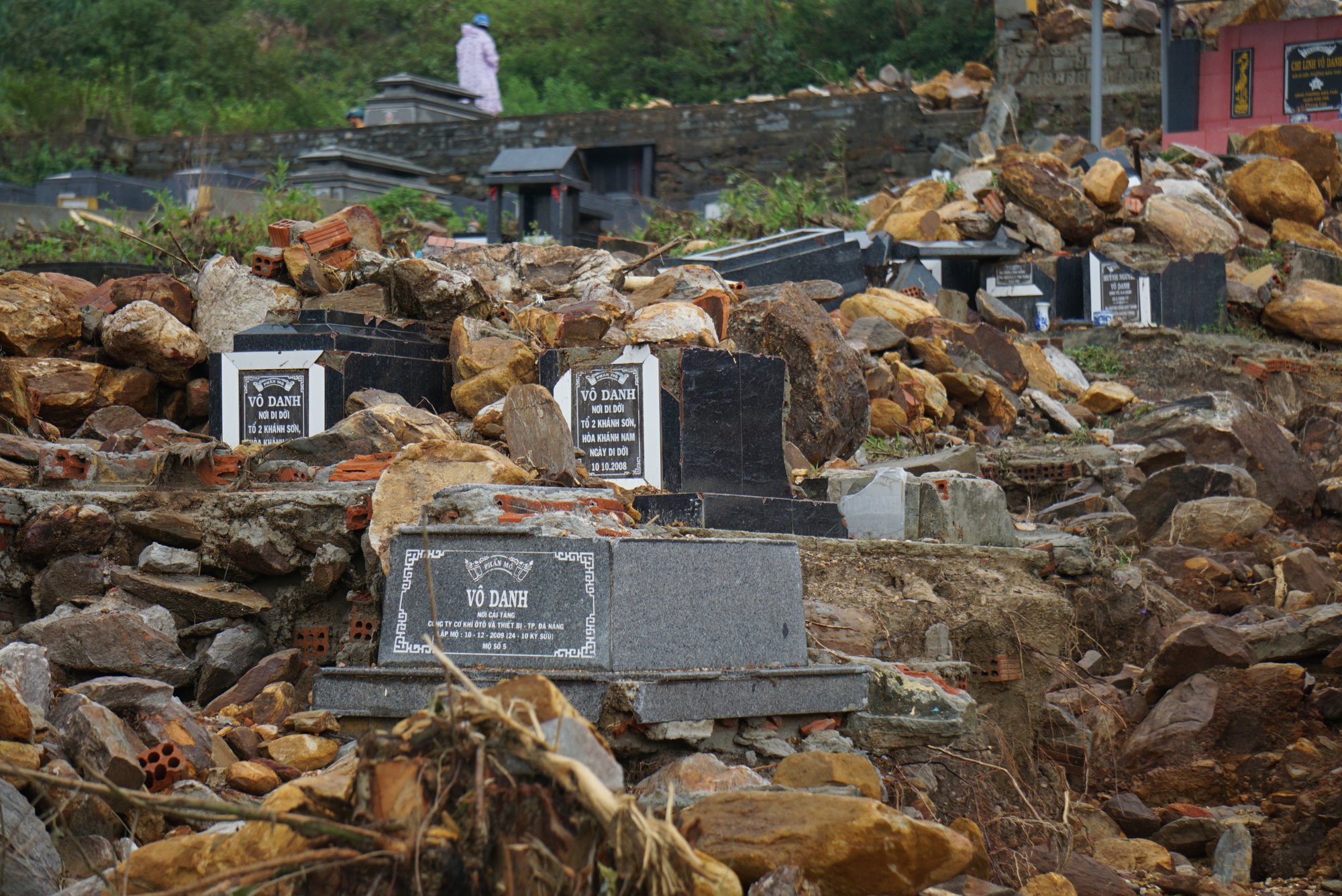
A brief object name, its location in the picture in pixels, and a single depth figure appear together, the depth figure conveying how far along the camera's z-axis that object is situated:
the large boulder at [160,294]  10.45
